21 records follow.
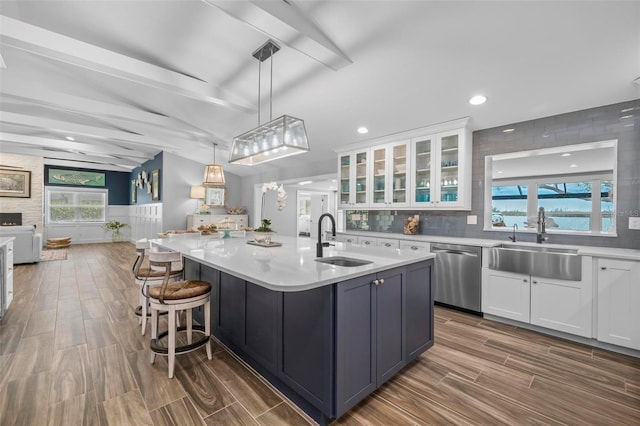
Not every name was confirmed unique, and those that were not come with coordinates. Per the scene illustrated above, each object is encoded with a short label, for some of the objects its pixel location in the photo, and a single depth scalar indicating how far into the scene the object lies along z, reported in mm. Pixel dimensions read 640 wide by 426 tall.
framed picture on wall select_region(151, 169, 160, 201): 7820
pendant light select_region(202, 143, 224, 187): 5395
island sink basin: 2085
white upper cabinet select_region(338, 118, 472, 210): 3561
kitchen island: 1568
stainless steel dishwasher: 3232
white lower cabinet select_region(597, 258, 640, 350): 2336
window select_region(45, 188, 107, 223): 9422
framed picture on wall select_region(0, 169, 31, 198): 7789
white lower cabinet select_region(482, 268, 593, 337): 2580
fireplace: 7711
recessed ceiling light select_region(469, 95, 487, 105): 2998
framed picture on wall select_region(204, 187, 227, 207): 7926
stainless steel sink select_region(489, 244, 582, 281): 2607
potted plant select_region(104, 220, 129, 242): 9867
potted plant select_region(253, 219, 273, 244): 2994
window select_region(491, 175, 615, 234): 3113
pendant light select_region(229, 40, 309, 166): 2586
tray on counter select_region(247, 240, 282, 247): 2876
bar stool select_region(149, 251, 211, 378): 2035
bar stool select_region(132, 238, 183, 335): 2590
